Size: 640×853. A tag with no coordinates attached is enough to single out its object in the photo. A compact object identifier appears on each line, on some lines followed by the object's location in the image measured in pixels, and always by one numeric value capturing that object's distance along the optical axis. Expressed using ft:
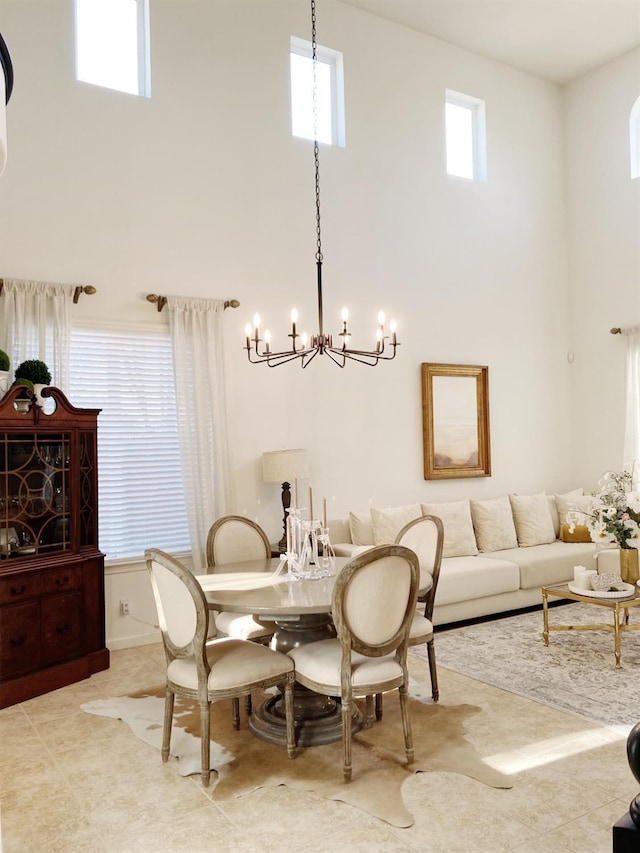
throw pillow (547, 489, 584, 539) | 22.17
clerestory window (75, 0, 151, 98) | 16.76
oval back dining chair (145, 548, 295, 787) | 9.63
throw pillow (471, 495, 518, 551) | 20.39
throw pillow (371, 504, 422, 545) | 18.16
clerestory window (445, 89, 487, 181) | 22.99
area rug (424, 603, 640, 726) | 12.28
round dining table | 10.06
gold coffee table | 14.40
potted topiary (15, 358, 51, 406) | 13.94
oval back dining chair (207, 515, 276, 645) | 13.21
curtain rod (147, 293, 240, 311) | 16.65
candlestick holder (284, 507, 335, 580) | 12.03
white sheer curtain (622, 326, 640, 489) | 22.48
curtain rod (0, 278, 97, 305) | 15.62
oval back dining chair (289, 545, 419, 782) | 9.58
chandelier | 12.42
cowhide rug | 9.27
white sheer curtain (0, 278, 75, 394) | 14.78
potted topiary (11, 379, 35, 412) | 13.37
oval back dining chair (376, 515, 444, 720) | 11.72
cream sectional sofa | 17.76
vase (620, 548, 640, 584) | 15.12
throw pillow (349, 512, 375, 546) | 18.32
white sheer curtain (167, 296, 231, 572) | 16.79
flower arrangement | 14.65
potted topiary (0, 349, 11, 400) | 13.35
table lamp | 16.93
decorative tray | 14.75
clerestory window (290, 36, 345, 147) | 19.80
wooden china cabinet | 13.16
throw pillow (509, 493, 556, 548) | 21.15
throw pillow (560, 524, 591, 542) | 21.31
